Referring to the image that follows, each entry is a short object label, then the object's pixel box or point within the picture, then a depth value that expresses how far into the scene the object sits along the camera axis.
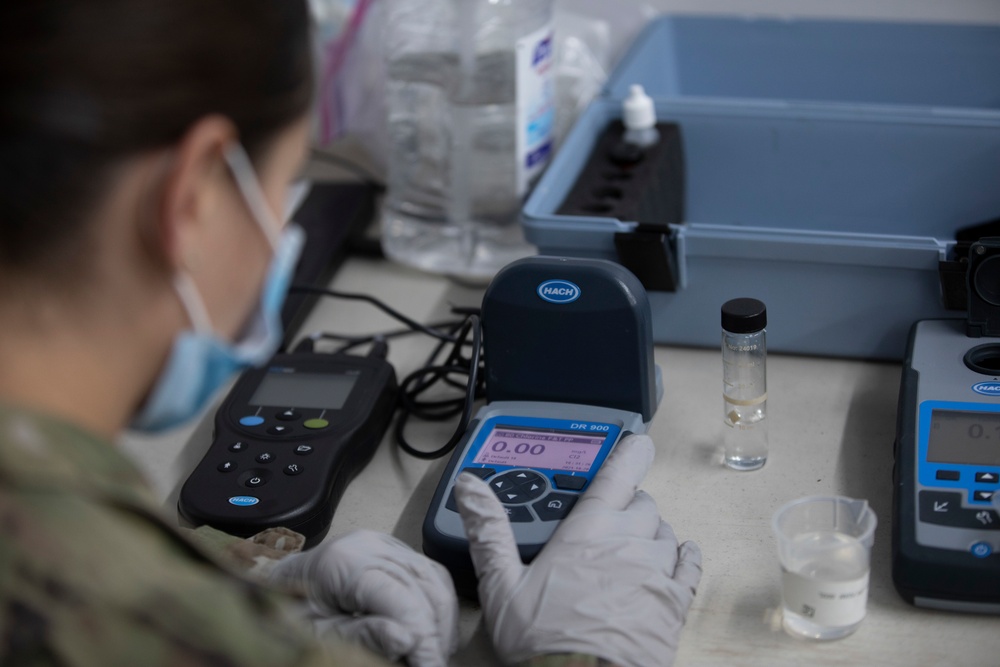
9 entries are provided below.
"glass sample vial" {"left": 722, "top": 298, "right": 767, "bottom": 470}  0.92
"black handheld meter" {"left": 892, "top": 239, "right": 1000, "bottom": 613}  0.73
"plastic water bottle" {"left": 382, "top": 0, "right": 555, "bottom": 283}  1.29
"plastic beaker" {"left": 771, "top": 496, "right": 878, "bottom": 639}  0.72
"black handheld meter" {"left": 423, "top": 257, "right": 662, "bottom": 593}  0.86
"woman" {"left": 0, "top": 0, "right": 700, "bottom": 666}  0.49
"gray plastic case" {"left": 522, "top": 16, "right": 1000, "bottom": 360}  1.01
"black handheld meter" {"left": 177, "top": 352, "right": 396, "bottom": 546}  0.85
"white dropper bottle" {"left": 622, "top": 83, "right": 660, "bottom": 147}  1.22
